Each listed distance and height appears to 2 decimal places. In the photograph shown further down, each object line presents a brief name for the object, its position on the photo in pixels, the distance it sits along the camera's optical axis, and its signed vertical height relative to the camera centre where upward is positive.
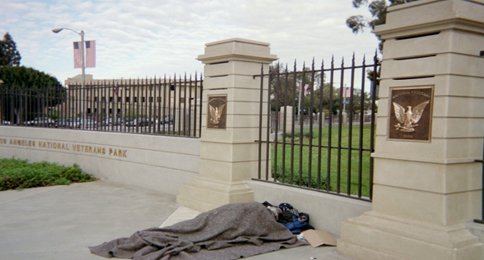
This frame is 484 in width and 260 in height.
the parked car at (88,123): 13.31 -0.32
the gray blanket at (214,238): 5.99 -1.67
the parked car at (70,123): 13.82 -0.33
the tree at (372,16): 19.64 +4.41
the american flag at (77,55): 23.39 +2.84
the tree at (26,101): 14.30 +0.32
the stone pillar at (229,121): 8.39 -0.10
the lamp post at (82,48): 22.39 +3.13
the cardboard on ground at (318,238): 6.54 -1.69
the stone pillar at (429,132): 5.16 -0.15
